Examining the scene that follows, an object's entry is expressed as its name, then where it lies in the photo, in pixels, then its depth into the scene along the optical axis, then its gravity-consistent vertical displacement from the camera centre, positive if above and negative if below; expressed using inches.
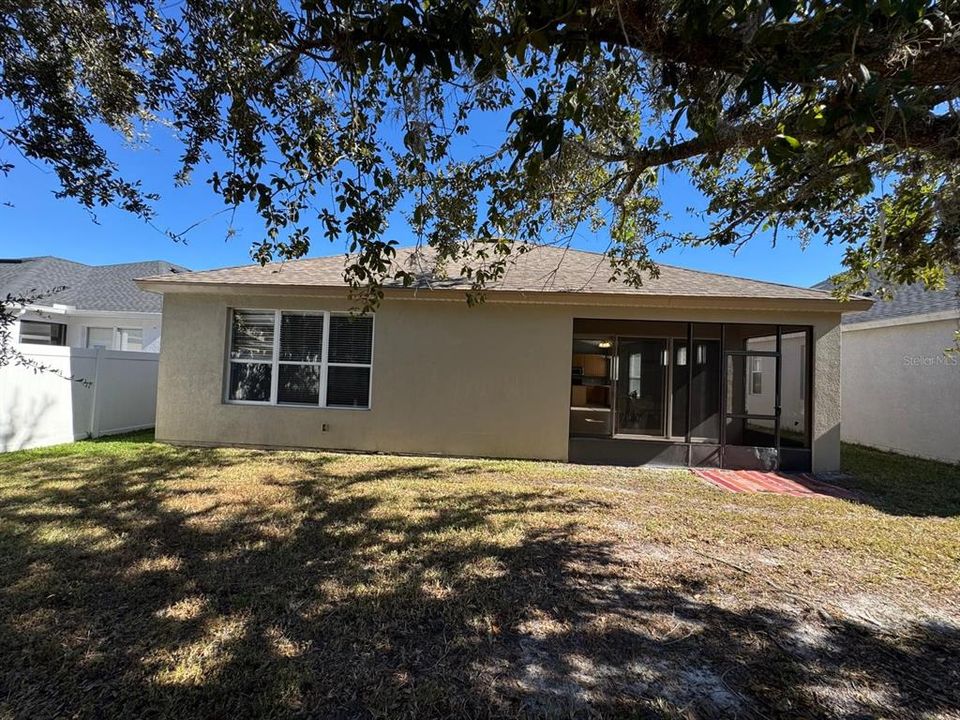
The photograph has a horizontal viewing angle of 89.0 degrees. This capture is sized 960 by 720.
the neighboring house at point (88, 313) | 590.2 +57.8
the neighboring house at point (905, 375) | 390.3 +14.8
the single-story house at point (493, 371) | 336.5 +3.4
